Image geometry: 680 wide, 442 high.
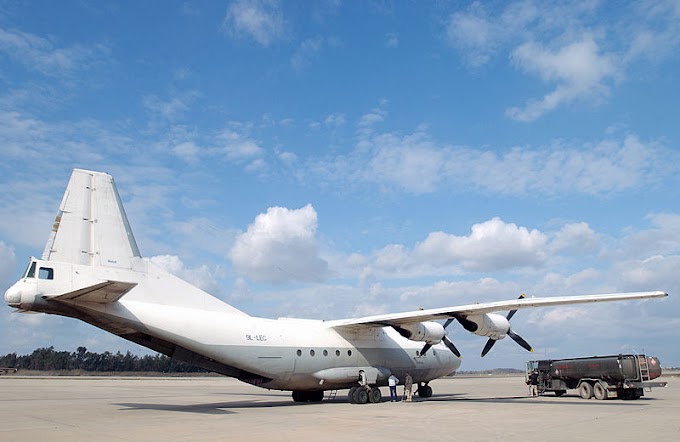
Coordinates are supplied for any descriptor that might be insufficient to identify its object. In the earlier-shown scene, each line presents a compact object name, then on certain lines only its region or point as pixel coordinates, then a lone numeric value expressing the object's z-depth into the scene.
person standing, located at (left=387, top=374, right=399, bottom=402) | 21.97
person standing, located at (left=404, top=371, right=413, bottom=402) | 21.61
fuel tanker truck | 20.95
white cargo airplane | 14.78
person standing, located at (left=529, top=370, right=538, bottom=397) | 25.29
